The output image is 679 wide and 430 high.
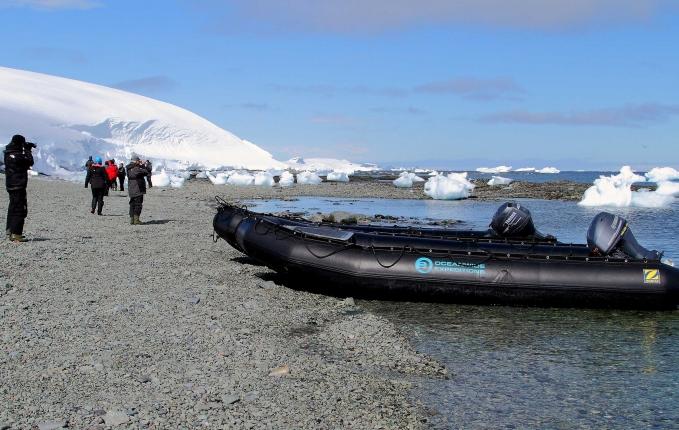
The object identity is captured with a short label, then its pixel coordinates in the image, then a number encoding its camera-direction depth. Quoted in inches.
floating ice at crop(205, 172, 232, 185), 1808.6
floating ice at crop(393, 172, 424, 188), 1891.0
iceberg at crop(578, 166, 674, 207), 1191.8
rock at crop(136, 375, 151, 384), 193.2
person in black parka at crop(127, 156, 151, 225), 551.8
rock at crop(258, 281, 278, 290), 362.9
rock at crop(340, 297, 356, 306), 343.0
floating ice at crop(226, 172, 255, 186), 1824.6
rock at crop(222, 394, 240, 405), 182.5
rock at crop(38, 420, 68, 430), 155.7
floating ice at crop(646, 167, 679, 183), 2566.4
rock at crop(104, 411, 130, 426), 162.0
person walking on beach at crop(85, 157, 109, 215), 623.8
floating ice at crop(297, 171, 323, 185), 2044.2
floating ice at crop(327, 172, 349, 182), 2341.3
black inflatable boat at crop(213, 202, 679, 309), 346.0
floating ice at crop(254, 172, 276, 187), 1828.2
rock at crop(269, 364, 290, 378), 210.7
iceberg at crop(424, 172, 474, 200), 1366.9
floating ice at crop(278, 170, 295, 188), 1871.3
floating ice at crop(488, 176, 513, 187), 1932.8
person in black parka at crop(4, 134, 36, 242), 406.3
